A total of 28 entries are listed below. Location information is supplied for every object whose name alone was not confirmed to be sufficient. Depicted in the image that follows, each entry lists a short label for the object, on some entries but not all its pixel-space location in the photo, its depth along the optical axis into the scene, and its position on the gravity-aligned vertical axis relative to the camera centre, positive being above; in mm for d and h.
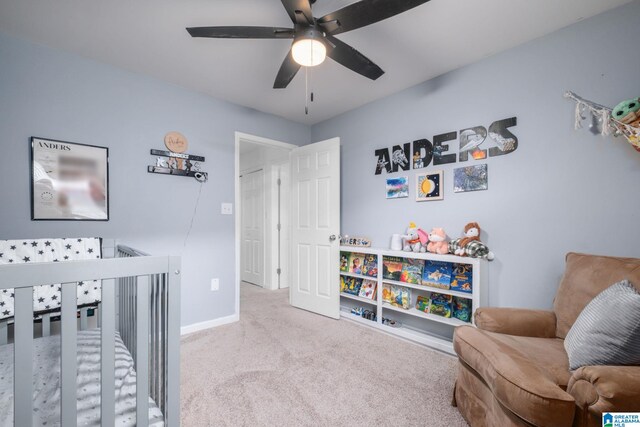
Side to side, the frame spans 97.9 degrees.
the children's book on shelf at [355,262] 3064 -520
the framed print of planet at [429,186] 2535 +274
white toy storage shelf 2140 -868
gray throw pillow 1045 -466
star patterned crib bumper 1669 -251
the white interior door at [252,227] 4652 -180
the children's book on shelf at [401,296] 2631 -776
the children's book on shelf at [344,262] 3176 -530
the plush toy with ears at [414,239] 2556 -220
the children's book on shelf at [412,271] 2549 -514
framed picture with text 2025 +282
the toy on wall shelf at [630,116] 1550 +557
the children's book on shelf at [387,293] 2755 -773
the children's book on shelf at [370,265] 2893 -524
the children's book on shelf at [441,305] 2387 -779
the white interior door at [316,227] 3080 -130
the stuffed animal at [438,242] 2381 -233
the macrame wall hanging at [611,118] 1558 +583
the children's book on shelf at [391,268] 2701 -509
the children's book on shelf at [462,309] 2254 -771
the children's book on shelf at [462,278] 2246 -514
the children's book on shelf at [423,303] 2520 -808
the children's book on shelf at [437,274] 2384 -515
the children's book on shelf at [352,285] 3092 -775
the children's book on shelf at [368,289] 2918 -778
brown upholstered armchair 959 -637
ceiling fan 1314 +990
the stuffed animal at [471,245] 2158 -238
